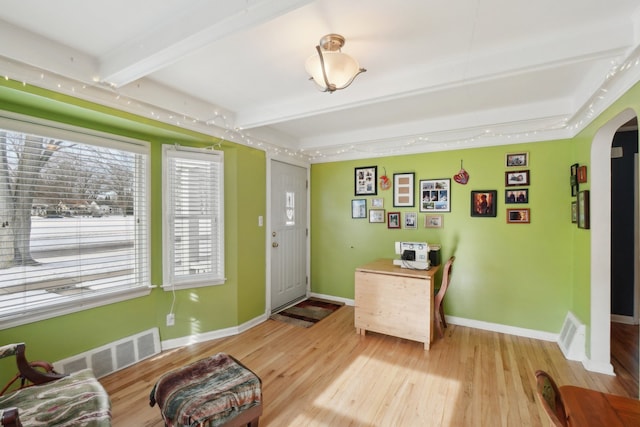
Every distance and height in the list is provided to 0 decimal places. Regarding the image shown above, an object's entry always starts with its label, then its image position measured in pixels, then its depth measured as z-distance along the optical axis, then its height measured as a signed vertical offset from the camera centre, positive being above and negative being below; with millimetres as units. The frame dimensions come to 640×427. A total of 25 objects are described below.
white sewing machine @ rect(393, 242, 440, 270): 3129 -509
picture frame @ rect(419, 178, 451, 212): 3510 +194
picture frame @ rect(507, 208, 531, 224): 3123 -67
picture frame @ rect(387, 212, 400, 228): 3838 -126
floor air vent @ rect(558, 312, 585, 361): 2594 -1227
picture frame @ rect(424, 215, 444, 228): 3555 -137
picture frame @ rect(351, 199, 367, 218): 4090 +35
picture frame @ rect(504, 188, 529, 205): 3137 +158
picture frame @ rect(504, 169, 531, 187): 3129 +357
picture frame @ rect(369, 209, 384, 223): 3965 -66
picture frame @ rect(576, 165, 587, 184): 2595 +334
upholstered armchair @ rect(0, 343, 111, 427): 1385 -1006
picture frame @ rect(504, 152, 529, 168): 3129 +563
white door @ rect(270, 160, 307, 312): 3893 -340
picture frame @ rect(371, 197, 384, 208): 3955 +116
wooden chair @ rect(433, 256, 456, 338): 3020 -986
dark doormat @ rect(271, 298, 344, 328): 3605 -1397
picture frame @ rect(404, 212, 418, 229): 3716 -129
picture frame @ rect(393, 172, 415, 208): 3729 +280
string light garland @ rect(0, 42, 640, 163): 1813 +859
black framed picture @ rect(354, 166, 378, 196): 3994 +426
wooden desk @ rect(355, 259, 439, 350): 2877 -973
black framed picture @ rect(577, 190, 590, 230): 2537 +7
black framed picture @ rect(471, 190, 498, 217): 3266 +84
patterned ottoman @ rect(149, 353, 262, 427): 1532 -1059
